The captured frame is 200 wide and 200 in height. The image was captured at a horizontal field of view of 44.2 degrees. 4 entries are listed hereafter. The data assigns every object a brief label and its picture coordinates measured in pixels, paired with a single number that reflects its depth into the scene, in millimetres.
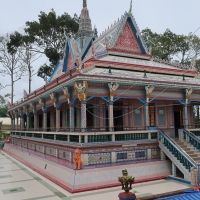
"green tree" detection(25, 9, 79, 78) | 35500
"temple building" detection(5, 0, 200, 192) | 13070
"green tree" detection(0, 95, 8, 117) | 80862
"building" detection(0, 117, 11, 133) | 58969
